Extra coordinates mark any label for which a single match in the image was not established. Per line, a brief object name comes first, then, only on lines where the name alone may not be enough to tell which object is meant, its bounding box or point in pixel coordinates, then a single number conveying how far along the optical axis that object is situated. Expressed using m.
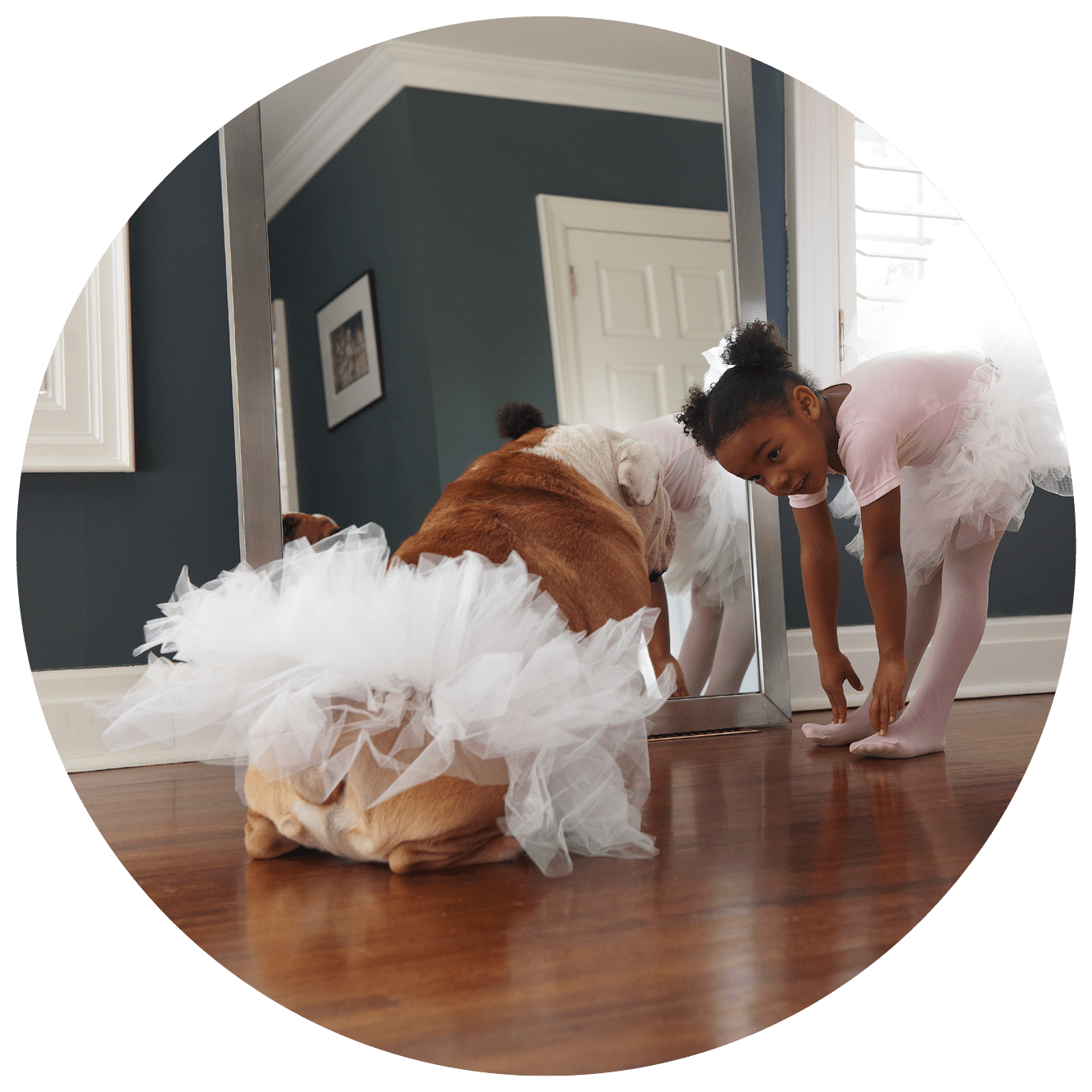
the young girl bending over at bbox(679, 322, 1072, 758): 1.57
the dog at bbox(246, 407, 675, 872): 1.10
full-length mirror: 1.62
